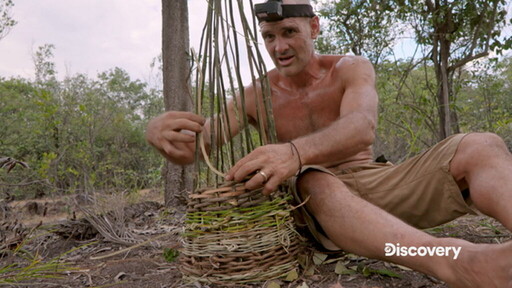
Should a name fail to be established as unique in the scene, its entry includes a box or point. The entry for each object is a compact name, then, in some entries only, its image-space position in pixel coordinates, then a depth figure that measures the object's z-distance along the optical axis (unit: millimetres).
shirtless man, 1185
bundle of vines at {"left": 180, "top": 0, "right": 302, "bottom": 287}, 1306
